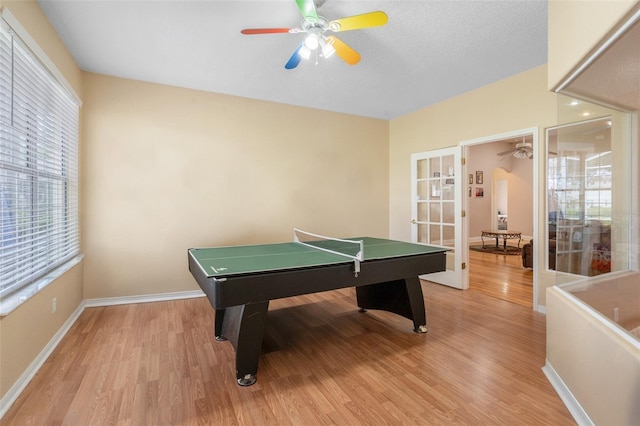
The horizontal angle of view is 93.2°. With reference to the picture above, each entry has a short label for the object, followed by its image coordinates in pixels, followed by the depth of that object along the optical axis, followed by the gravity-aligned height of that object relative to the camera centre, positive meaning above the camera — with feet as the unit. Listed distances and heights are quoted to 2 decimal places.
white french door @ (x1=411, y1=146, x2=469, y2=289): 13.76 +0.29
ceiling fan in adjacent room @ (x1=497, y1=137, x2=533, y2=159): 22.35 +4.61
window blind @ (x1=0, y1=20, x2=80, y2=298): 6.17 +1.12
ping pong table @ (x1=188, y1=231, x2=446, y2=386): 6.21 -1.52
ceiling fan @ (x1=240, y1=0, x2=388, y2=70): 6.28 +4.06
